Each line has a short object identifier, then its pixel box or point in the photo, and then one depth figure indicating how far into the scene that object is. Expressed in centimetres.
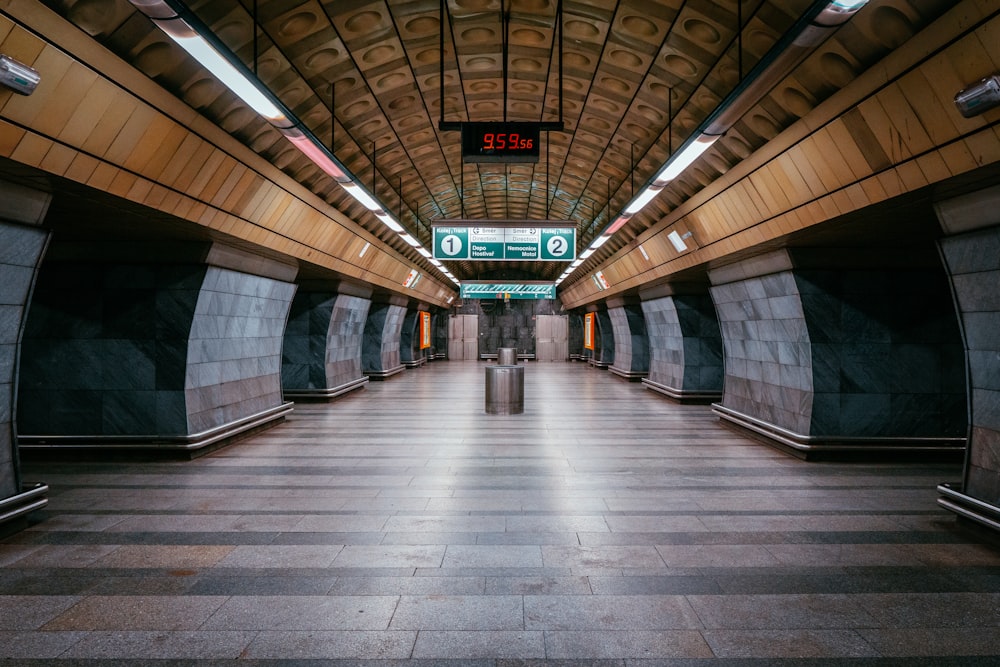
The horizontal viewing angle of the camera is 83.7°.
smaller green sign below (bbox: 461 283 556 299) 2372
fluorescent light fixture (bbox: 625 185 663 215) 662
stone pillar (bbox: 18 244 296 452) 742
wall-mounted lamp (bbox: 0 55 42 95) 329
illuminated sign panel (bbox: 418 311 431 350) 2811
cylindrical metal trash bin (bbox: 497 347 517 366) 2266
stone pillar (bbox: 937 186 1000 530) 449
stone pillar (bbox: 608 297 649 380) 1984
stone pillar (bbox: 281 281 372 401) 1372
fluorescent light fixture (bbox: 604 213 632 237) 830
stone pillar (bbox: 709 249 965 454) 749
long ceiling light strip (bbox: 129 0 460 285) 299
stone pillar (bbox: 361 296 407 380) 2036
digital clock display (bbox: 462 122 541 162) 611
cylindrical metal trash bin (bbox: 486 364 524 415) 1175
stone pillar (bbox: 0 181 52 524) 454
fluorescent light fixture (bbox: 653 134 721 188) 490
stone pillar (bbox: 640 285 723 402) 1370
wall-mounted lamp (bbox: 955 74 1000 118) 326
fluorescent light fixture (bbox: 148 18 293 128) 315
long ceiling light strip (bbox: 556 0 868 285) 292
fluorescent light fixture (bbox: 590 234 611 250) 1008
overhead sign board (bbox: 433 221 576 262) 1050
